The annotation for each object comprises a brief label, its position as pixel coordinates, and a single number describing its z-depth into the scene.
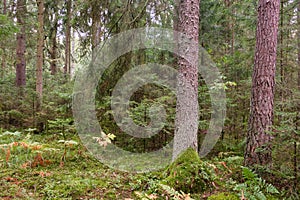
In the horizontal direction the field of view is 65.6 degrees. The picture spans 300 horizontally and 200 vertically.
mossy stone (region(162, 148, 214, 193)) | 3.93
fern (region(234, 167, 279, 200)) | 3.61
